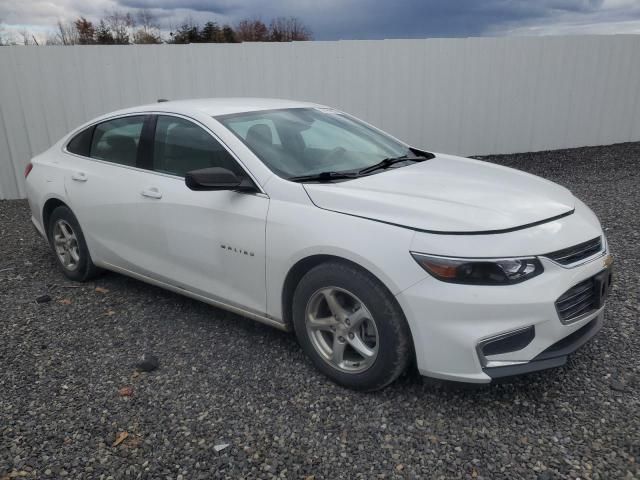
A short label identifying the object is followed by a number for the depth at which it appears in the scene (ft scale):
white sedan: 8.50
